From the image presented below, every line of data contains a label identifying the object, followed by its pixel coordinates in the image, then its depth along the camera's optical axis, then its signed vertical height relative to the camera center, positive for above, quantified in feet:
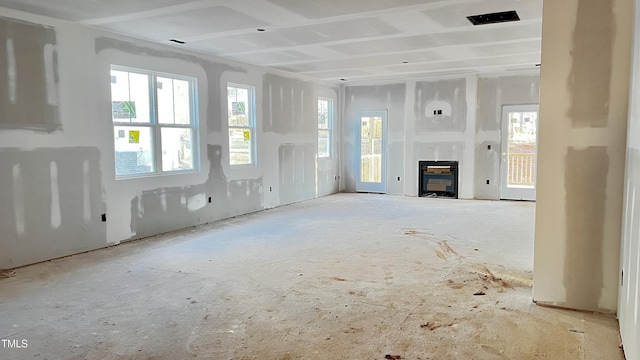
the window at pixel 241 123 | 24.11 +1.23
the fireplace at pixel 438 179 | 31.83 -2.50
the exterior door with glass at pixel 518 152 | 29.45 -0.51
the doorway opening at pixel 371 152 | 34.22 -0.56
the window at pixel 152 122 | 18.21 +1.04
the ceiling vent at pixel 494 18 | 15.42 +4.59
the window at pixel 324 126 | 33.42 +1.48
